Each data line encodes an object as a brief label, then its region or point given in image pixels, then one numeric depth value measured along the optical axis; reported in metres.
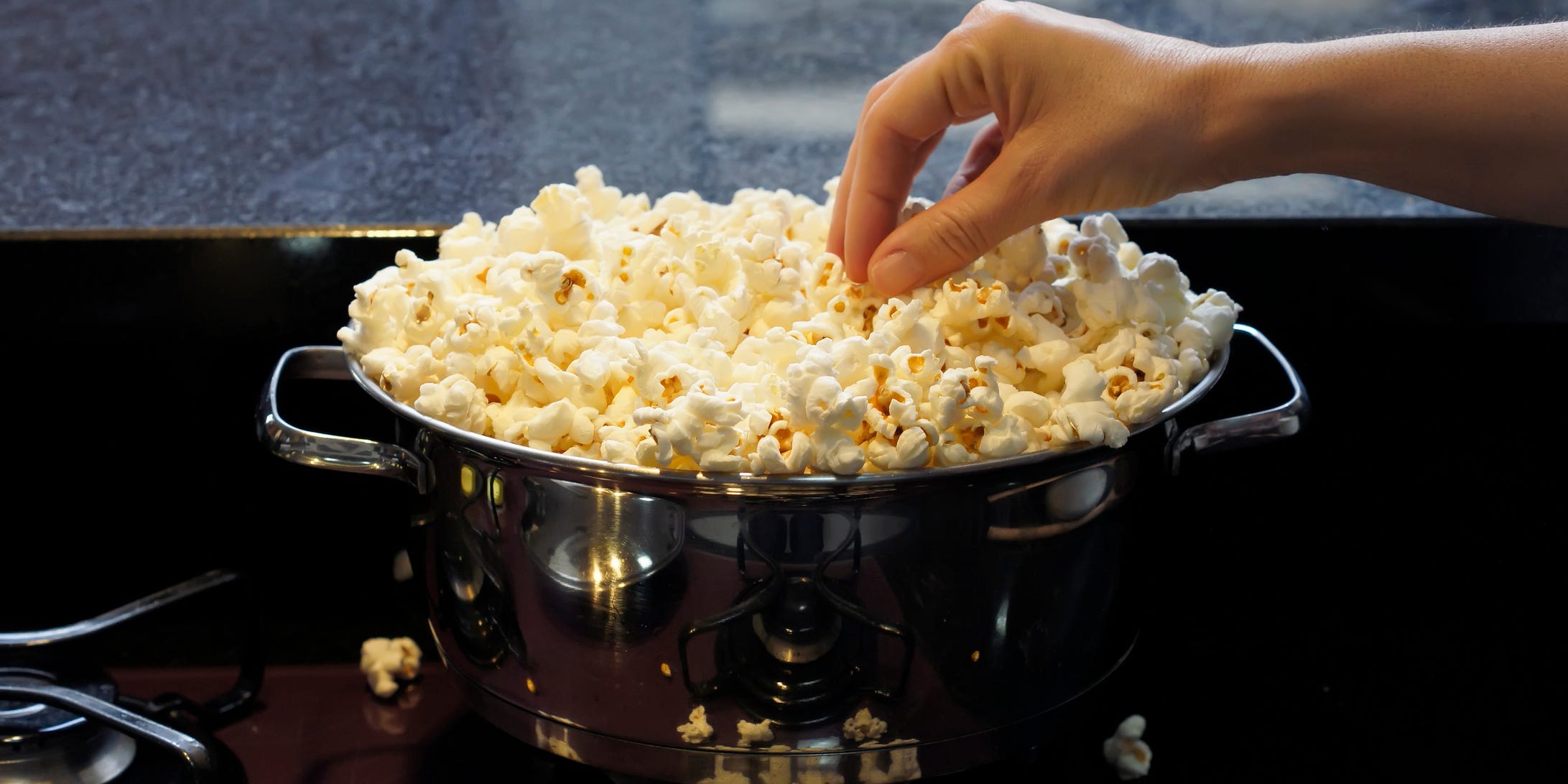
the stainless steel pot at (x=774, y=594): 0.58
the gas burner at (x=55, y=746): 0.75
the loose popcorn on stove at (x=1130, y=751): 0.84
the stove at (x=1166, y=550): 0.88
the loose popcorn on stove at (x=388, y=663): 0.91
